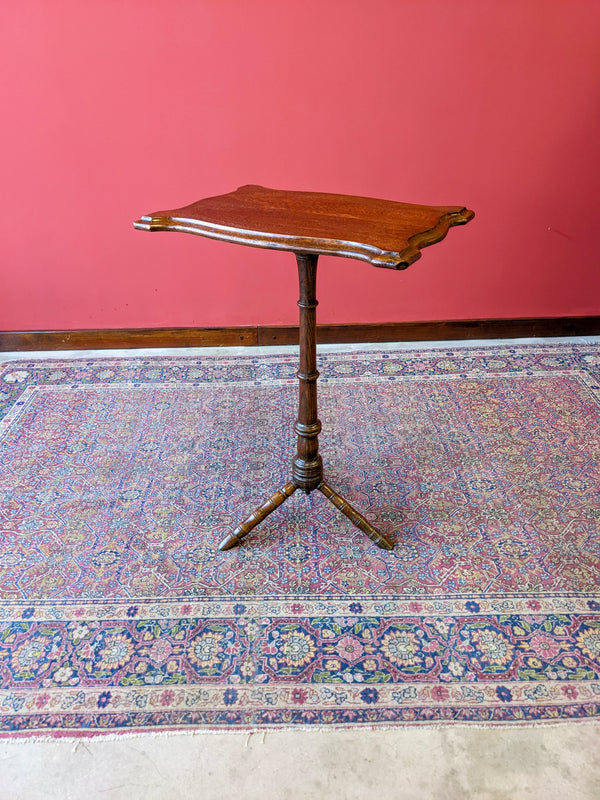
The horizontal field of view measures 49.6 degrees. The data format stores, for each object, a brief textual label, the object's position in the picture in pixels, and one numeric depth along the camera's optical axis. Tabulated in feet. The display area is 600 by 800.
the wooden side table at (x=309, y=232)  5.02
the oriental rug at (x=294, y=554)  5.38
